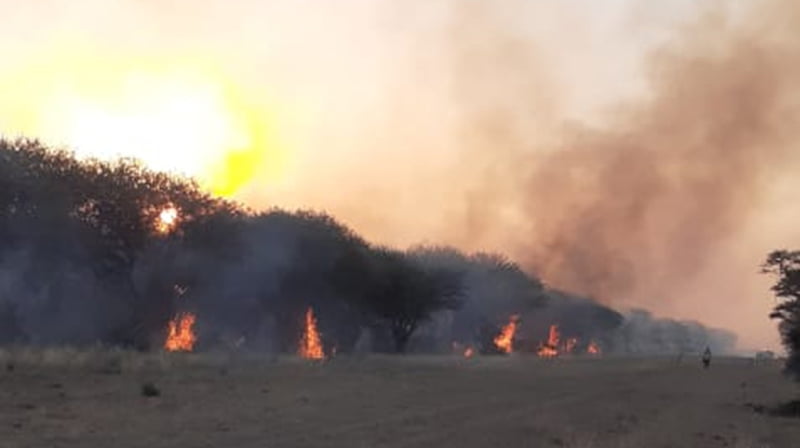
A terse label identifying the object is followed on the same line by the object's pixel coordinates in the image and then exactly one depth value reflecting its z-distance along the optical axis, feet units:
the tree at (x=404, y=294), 264.52
